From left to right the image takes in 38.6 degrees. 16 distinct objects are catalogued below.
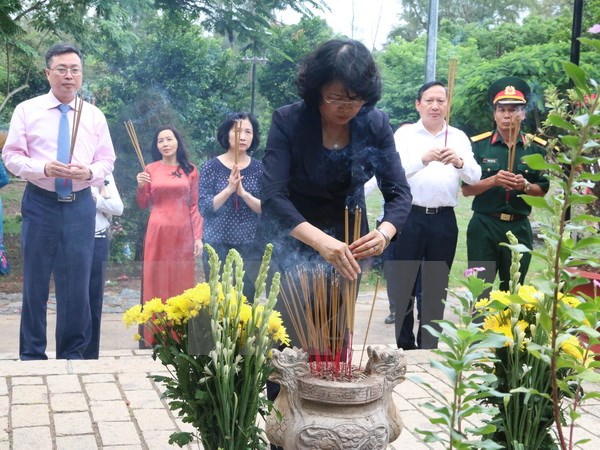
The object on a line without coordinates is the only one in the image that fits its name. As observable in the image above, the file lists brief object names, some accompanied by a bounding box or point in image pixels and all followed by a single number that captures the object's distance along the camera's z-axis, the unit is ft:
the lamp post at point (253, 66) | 21.06
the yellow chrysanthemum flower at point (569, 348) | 8.13
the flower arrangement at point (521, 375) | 8.29
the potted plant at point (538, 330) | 4.47
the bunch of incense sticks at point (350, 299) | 8.75
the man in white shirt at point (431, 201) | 16.71
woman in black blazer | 8.92
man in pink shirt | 14.79
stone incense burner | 8.04
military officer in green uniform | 16.52
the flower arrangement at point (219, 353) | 7.85
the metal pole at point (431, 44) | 19.79
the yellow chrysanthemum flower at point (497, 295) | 8.26
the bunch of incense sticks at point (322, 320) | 8.91
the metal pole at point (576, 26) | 17.31
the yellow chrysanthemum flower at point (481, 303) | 7.91
